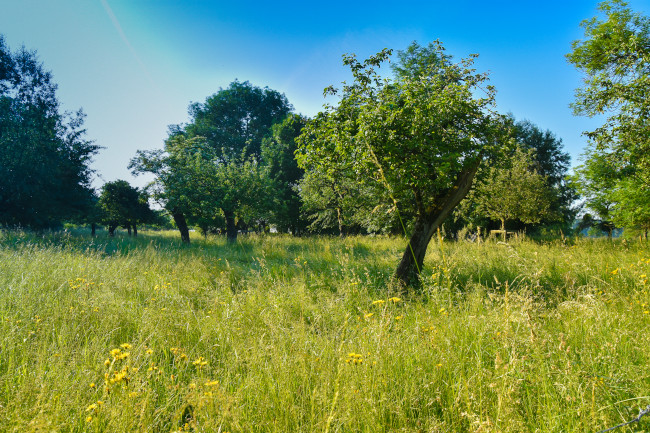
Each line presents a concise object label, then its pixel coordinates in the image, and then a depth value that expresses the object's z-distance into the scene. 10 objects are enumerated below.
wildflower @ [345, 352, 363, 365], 2.24
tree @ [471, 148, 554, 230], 18.58
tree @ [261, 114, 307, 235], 25.09
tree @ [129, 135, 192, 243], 14.87
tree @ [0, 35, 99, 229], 13.42
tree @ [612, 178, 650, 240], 11.44
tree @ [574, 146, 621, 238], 12.98
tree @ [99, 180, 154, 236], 21.44
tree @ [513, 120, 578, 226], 30.12
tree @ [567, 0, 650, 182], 8.15
